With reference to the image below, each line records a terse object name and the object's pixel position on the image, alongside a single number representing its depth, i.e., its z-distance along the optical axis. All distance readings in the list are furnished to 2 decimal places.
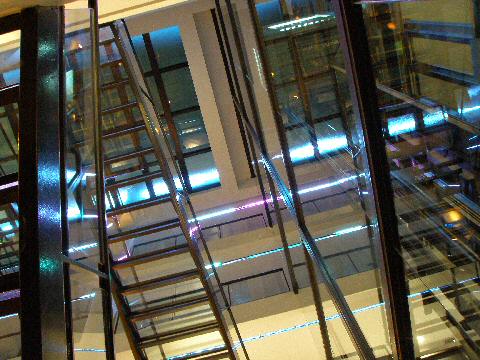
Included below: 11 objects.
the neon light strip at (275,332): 5.40
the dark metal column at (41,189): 1.32
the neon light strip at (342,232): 3.16
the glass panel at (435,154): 1.44
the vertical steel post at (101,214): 1.72
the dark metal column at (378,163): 1.35
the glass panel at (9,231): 2.28
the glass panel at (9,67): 1.60
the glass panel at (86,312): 1.61
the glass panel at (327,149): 2.65
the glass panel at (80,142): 1.74
